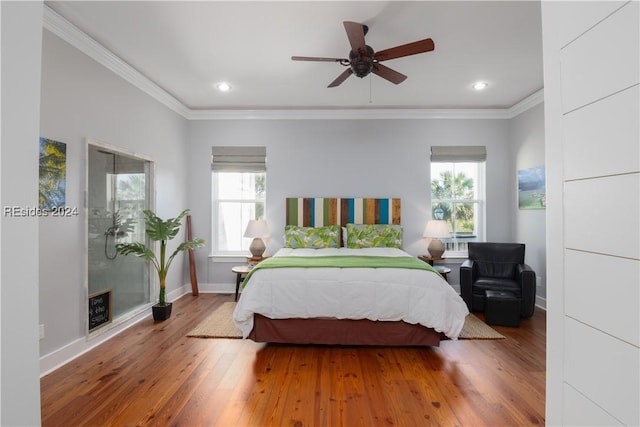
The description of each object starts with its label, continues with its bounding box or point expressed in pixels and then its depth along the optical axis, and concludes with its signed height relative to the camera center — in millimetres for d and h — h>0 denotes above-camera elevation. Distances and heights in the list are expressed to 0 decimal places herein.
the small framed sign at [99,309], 2889 -904
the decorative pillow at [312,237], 4273 -308
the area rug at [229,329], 3078 -1200
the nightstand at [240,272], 4082 -749
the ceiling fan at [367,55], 2271 +1287
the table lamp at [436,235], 4297 -280
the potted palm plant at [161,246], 3385 -349
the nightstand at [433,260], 3922 -646
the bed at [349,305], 2682 -787
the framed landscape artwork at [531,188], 3957 +357
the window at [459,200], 4793 +231
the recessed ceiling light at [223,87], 3769 +1607
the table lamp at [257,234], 4336 -268
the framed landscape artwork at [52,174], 2365 +331
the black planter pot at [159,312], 3559 -1114
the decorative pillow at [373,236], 4297 -299
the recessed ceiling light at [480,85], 3754 +1601
